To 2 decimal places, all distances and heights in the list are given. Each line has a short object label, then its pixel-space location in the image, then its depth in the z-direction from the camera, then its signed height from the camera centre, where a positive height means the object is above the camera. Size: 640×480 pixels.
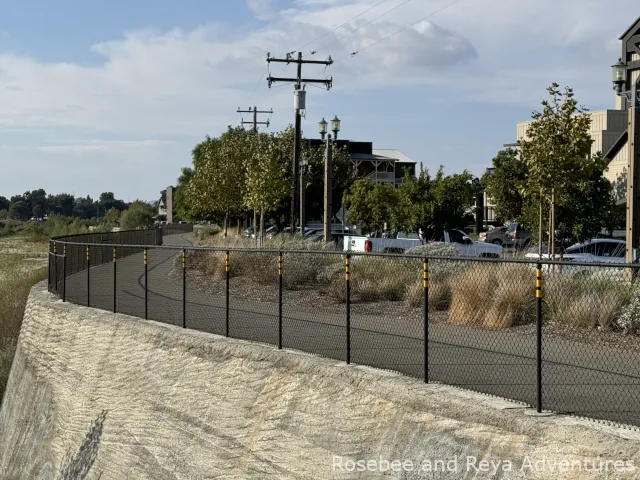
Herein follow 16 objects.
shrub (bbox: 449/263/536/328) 12.20 -1.01
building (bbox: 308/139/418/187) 116.75 +7.38
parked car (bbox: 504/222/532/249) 51.98 -0.57
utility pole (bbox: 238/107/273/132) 70.56 +7.50
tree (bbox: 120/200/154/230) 101.75 +0.05
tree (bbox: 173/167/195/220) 103.73 +3.41
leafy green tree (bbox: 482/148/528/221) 57.59 +2.10
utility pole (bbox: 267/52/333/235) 41.31 +6.14
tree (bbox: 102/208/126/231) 134.50 +0.54
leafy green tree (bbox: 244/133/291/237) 44.84 +1.76
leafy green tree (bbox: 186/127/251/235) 55.91 +2.47
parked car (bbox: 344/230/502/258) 30.27 -0.80
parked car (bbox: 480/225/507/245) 57.52 -0.86
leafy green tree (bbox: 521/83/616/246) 23.44 +1.78
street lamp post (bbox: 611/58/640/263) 18.09 +1.22
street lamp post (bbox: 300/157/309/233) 41.69 +1.31
